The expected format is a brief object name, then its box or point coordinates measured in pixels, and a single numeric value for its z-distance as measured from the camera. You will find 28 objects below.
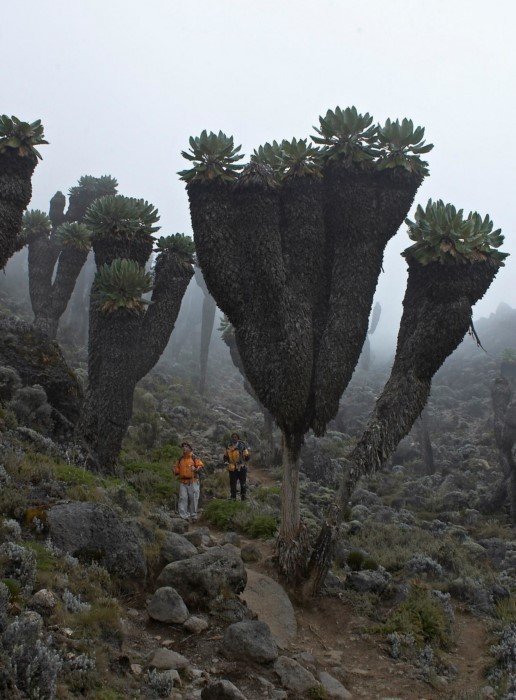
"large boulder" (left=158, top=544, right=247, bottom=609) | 6.87
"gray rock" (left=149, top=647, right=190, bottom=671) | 5.05
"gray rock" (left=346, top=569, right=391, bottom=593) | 9.28
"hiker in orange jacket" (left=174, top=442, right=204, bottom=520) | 11.91
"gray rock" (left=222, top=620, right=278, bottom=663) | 5.79
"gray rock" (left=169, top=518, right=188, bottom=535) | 10.25
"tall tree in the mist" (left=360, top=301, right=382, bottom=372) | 55.74
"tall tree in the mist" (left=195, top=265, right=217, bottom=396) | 35.26
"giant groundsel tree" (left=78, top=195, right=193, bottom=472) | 12.40
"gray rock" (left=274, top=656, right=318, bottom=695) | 5.52
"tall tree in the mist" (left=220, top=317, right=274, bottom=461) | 21.05
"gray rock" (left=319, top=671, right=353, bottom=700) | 5.71
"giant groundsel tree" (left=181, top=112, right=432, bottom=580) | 8.97
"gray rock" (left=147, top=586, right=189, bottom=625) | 6.14
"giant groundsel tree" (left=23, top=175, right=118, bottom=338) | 21.33
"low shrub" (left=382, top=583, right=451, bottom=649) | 7.74
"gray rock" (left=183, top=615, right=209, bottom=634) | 6.13
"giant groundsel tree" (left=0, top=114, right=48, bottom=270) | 10.48
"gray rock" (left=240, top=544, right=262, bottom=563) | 9.83
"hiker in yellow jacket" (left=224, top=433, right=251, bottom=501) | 13.74
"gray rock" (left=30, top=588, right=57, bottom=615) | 4.91
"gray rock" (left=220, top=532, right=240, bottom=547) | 10.59
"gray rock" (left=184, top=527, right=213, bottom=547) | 9.54
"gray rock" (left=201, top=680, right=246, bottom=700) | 4.63
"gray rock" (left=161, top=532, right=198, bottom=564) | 7.96
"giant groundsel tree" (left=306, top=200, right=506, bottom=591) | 8.75
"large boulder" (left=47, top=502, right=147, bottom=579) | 6.57
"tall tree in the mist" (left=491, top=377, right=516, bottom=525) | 16.27
